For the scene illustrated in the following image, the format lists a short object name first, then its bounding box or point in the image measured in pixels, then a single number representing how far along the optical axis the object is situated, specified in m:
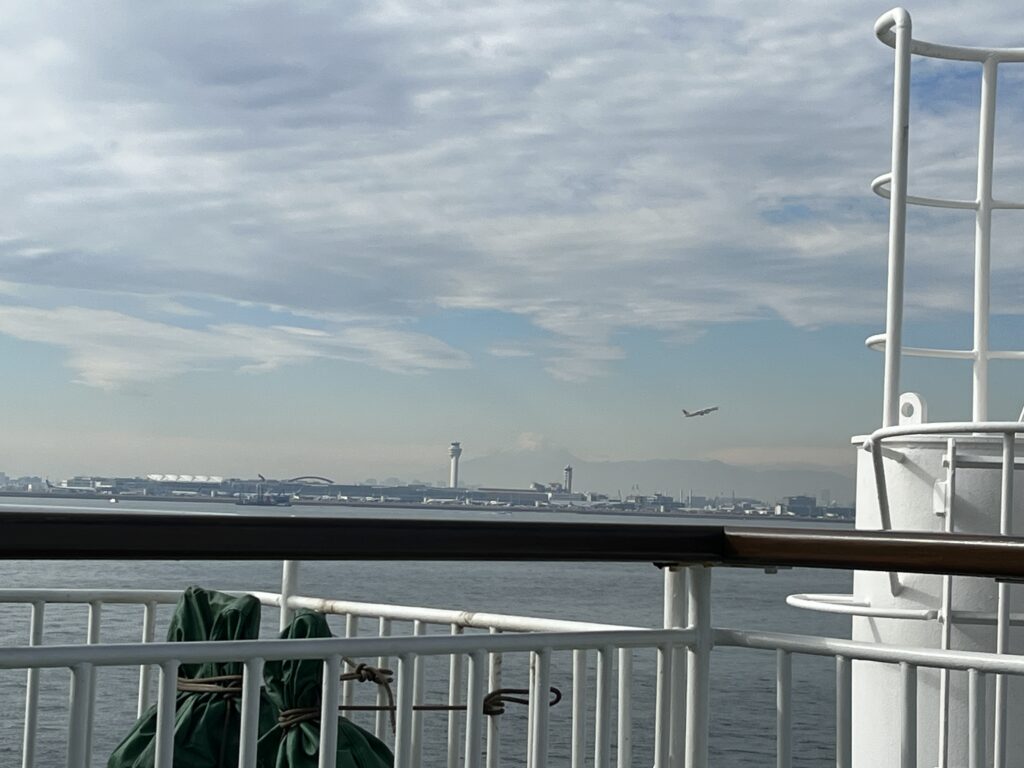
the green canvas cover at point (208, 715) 1.98
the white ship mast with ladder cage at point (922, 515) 3.55
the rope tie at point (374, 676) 2.33
